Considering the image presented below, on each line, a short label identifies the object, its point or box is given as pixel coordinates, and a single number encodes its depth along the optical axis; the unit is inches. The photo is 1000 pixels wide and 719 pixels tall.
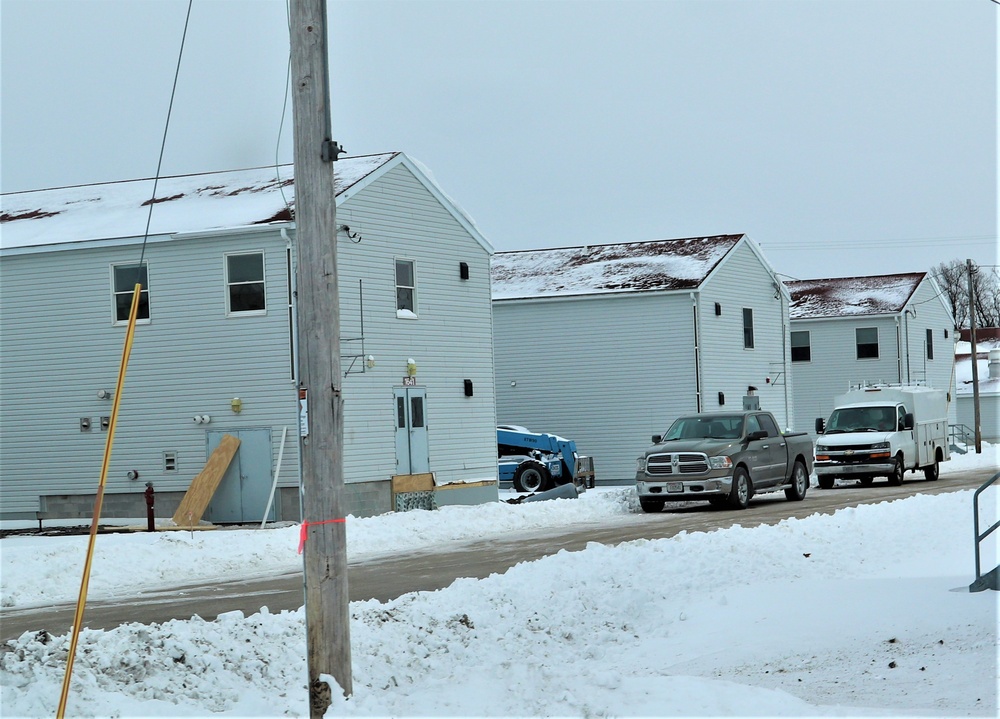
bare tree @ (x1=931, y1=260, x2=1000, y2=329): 4192.9
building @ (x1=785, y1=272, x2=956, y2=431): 2103.8
